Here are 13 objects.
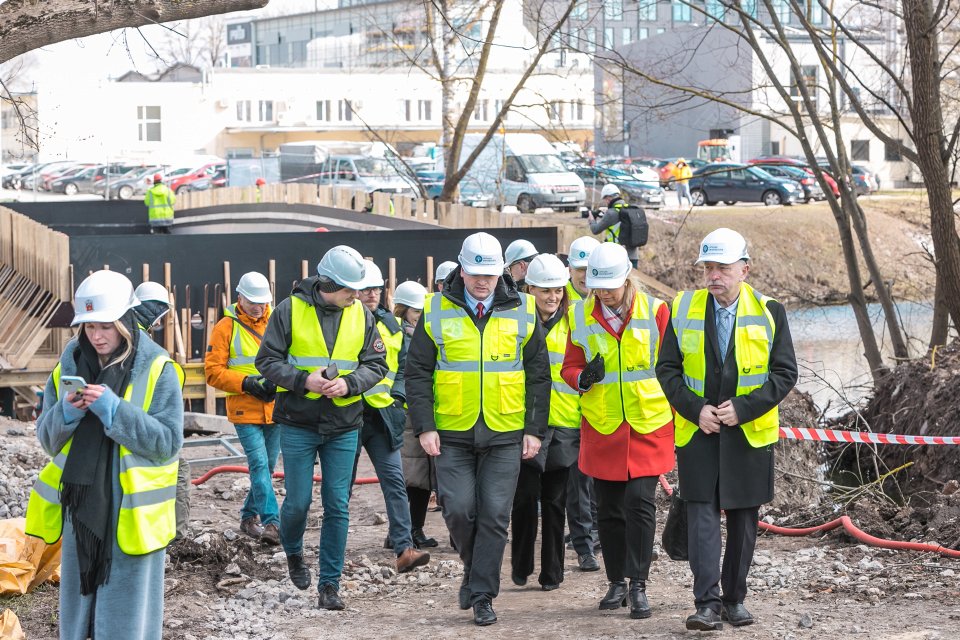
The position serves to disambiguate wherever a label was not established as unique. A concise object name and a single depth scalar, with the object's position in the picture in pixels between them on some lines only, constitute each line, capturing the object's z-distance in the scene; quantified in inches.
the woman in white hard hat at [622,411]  465.7
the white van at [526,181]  2526.6
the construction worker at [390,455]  557.2
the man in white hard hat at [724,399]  432.0
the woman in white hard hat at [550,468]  511.8
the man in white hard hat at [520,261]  656.9
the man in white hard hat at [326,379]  482.3
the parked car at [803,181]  2816.3
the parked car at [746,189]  2811.8
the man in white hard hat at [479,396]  468.8
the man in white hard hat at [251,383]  595.7
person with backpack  1043.2
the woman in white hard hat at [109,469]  351.2
